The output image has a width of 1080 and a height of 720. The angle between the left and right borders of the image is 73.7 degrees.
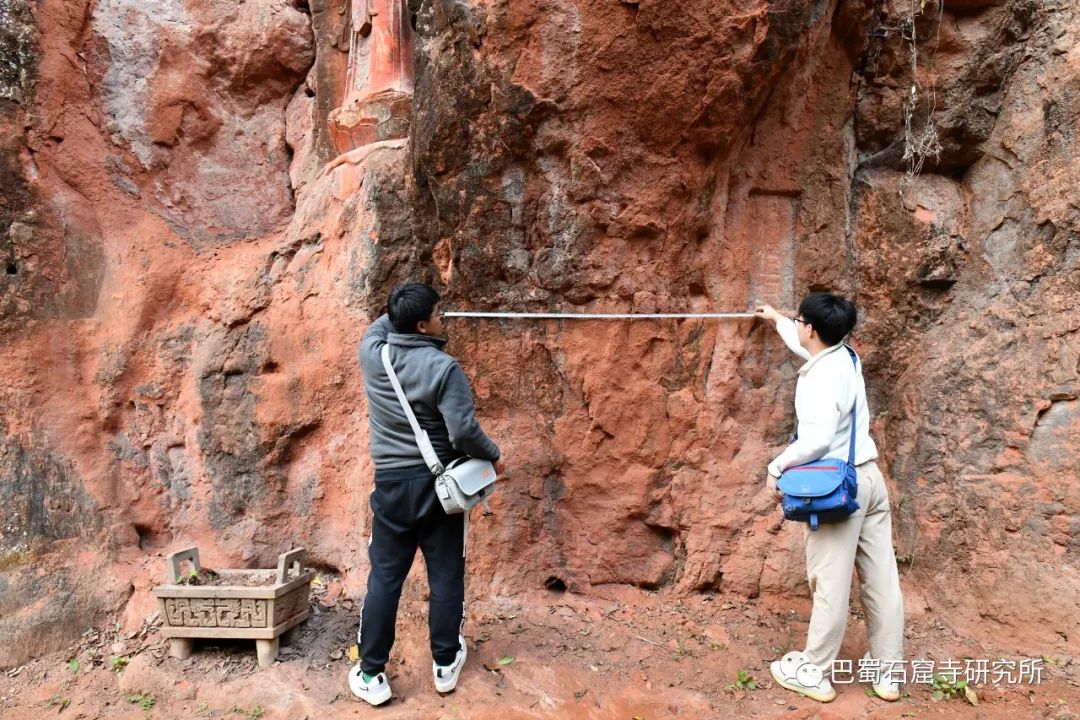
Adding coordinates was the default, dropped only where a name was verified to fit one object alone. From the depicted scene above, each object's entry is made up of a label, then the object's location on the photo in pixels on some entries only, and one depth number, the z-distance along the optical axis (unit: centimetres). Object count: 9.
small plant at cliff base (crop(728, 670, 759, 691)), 332
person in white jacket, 302
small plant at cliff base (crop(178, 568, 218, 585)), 366
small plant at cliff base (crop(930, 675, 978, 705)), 324
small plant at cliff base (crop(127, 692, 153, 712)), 324
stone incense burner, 337
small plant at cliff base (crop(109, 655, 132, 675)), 350
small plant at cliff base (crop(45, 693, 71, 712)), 329
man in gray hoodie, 296
